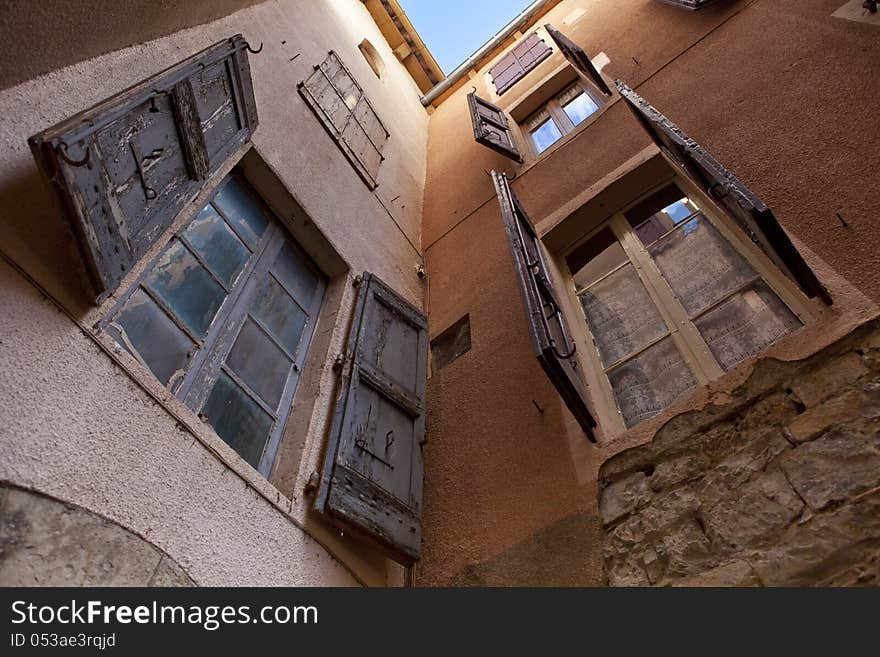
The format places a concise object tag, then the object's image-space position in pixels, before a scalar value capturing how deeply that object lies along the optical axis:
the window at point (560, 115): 6.18
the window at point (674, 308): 3.03
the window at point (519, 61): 7.70
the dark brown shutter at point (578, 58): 5.62
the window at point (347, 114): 5.53
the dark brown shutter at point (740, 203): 2.56
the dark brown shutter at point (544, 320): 2.86
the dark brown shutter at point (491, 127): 5.80
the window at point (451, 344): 4.48
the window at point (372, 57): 8.27
